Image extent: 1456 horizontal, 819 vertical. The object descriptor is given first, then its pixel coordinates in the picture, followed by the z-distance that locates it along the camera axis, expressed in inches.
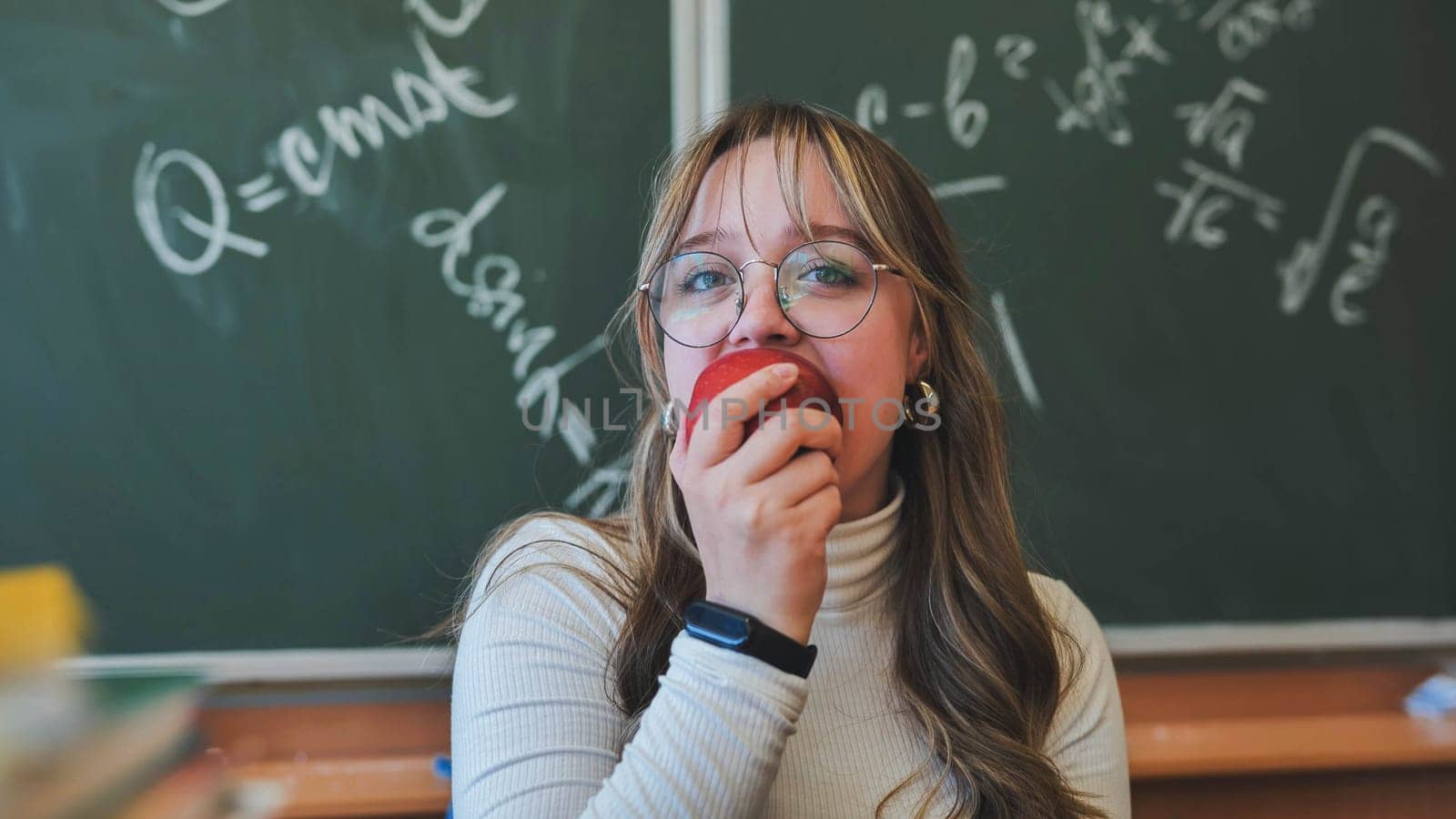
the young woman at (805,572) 32.3
